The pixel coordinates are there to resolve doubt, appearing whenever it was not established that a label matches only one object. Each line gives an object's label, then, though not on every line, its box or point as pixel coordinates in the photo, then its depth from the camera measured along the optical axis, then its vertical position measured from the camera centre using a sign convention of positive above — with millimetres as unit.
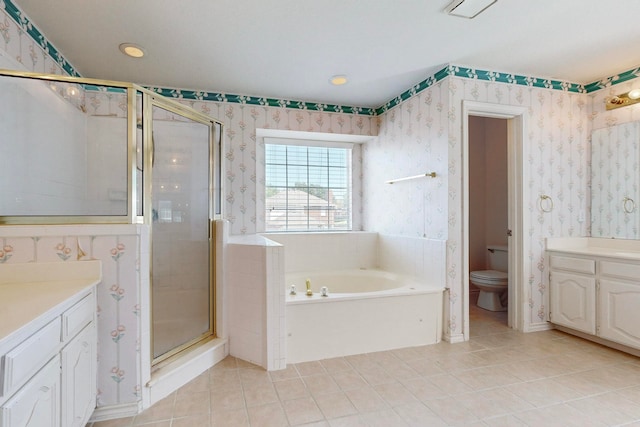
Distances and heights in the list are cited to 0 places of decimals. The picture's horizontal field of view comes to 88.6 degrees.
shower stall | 1792 +261
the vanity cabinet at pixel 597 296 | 2402 -672
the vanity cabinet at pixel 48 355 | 952 -496
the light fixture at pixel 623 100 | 2727 +973
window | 3859 +319
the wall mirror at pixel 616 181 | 2785 +281
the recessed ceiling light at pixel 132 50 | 2355 +1217
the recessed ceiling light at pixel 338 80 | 2949 +1231
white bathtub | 2418 -841
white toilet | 3576 -773
